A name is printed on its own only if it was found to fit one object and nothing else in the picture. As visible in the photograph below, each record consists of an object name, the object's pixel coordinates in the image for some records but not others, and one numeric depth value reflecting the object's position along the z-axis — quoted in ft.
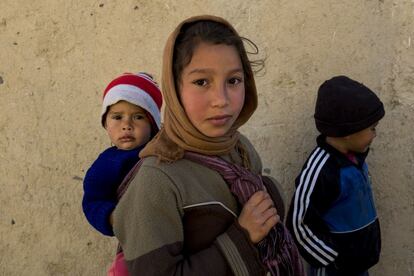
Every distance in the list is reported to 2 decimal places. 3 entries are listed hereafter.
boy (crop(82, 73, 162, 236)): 6.79
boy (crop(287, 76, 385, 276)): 8.15
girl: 5.08
